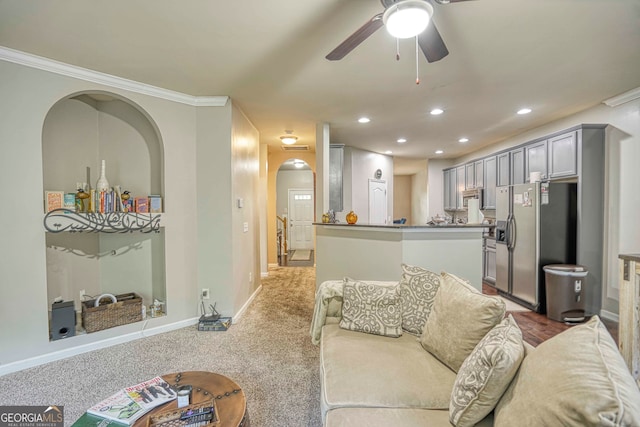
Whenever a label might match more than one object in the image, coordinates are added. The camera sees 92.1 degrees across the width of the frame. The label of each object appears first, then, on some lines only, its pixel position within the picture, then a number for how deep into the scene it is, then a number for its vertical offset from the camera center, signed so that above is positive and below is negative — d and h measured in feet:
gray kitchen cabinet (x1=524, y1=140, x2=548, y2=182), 14.01 +2.26
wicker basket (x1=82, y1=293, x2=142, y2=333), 9.59 -3.38
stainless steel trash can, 11.78 -3.34
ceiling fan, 4.88 +3.12
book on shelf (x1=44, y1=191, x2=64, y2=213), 8.82 +0.26
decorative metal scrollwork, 8.85 -0.40
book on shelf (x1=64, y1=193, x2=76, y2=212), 9.30 +0.24
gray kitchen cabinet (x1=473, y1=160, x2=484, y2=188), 19.17 +2.15
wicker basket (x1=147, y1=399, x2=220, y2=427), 4.16 -2.90
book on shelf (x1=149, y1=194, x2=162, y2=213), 10.69 +0.15
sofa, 2.89 -2.21
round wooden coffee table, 4.28 -2.94
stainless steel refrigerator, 12.83 -1.08
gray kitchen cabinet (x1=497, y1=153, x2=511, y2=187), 16.55 +2.03
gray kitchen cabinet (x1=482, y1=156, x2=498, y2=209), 17.97 +1.45
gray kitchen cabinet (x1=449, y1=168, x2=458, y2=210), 22.70 +1.35
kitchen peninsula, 10.94 -1.56
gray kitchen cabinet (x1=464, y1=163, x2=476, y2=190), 20.27 +2.06
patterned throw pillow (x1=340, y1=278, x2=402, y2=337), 6.79 -2.33
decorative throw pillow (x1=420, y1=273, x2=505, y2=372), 4.98 -1.96
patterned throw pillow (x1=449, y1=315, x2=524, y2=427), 3.72 -2.14
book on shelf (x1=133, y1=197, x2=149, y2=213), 10.53 +0.12
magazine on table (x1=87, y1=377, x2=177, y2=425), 4.34 -2.91
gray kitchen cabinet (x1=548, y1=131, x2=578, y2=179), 12.47 +2.15
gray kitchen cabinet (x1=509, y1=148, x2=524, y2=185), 15.55 +2.10
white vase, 9.99 +0.84
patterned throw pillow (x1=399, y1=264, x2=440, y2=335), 6.69 -1.99
